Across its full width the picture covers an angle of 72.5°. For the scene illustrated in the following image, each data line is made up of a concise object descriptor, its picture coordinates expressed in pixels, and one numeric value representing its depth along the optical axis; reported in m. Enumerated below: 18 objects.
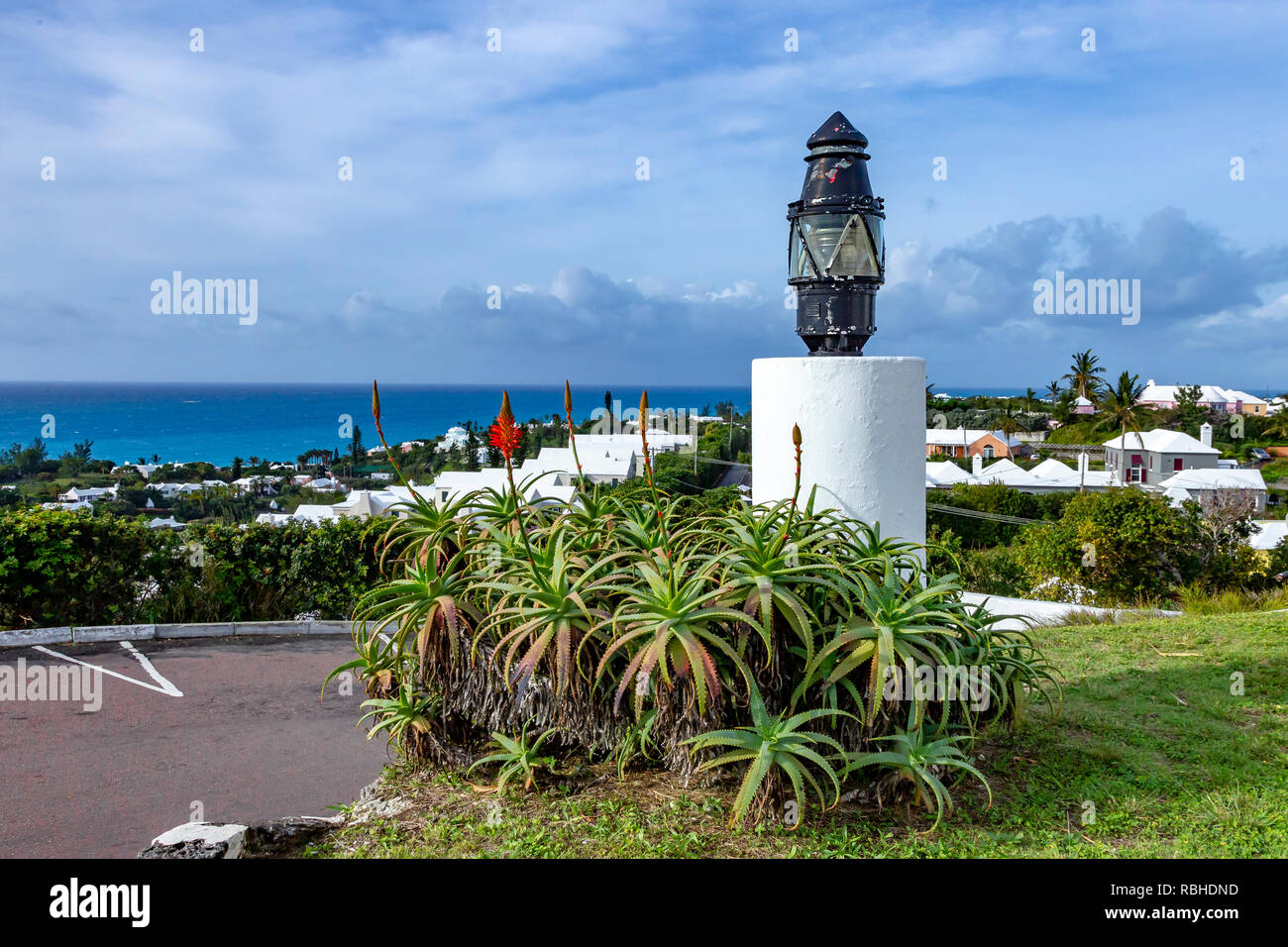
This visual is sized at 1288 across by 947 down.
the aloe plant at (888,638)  3.45
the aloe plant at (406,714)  4.19
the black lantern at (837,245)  5.12
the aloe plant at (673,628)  3.34
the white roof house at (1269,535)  28.38
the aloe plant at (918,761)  3.52
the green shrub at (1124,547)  13.14
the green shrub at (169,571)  8.30
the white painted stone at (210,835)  3.39
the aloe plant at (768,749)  3.30
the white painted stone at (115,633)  8.23
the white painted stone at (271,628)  8.66
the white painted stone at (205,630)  8.53
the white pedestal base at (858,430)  4.82
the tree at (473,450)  40.47
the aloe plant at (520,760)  3.84
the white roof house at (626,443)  36.00
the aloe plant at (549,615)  3.66
